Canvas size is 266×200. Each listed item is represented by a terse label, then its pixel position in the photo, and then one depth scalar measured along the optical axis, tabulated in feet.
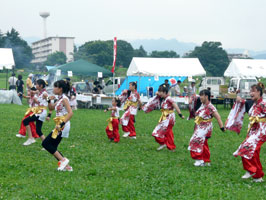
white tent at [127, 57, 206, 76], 80.84
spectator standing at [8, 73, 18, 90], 84.07
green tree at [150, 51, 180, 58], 329.52
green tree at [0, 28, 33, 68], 233.80
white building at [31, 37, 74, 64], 437.99
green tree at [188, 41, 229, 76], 257.34
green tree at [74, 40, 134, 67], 253.03
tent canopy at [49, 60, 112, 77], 83.97
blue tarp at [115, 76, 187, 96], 88.97
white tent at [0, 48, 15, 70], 80.69
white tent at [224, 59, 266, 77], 84.23
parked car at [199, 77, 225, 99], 93.66
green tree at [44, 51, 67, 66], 304.09
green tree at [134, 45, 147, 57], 320.97
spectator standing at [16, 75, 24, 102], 82.12
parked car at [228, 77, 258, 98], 85.40
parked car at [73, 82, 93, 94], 86.17
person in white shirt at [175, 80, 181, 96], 81.32
